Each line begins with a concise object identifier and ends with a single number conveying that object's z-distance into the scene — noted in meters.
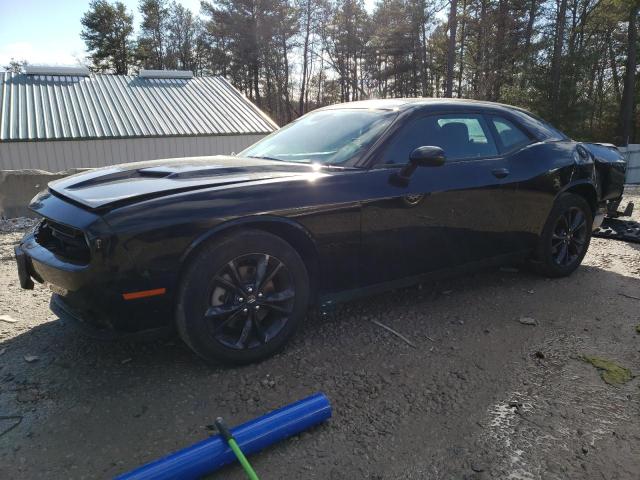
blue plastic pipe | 1.75
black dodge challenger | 2.31
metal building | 15.84
